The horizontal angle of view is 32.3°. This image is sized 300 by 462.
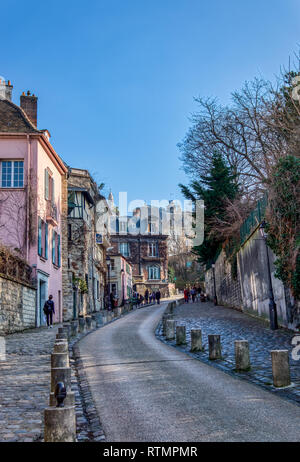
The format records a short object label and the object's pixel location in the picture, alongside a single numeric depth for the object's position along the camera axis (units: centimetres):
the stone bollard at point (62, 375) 623
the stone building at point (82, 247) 3316
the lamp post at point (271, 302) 1731
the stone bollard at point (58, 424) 436
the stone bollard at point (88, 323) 2327
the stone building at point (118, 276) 5703
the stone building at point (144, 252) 7056
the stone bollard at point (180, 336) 1512
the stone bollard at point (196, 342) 1329
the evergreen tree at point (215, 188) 3106
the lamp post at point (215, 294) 3672
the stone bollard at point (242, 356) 995
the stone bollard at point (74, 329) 1875
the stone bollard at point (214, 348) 1162
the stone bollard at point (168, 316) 1966
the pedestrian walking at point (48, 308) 2251
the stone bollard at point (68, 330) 1770
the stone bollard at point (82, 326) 2123
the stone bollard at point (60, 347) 976
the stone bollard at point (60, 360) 818
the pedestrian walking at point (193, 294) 4772
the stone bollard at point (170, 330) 1717
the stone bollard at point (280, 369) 824
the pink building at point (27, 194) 2462
